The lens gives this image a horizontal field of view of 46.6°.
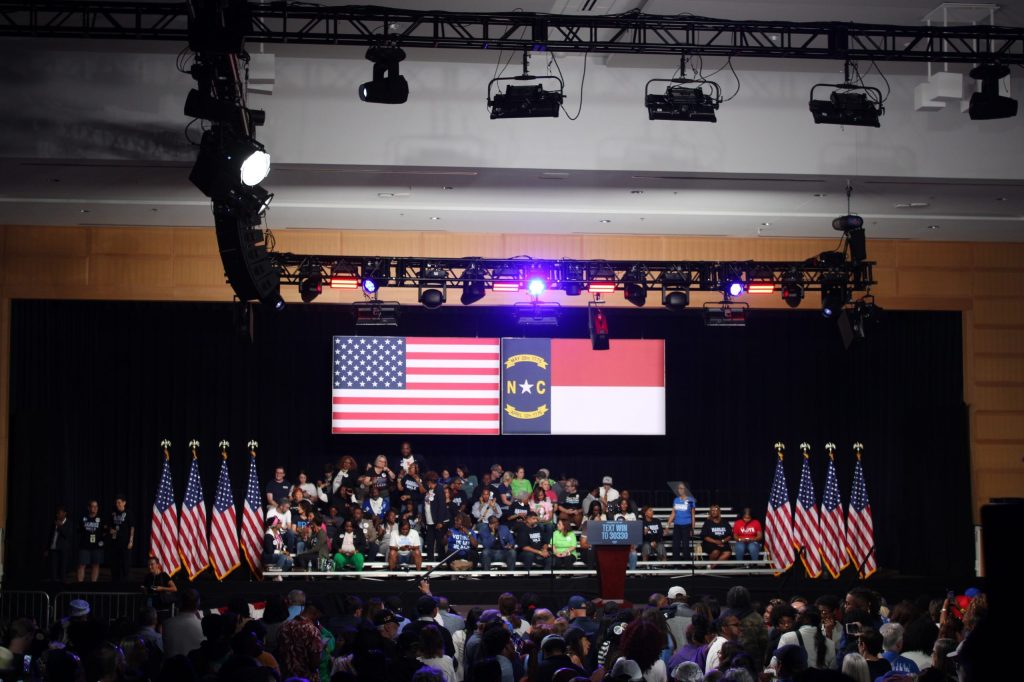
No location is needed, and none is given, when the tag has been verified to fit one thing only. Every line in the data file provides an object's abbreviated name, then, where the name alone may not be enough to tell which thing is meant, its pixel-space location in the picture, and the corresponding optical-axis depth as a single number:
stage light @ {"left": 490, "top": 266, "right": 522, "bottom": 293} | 16.80
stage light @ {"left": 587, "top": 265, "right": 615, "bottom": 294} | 16.69
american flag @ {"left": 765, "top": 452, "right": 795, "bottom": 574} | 19.36
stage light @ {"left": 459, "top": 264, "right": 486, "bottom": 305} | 16.75
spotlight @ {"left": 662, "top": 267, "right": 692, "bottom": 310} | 16.80
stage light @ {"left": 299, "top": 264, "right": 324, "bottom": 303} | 16.28
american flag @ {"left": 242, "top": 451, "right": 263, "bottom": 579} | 18.42
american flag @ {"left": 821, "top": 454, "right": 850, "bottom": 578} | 19.34
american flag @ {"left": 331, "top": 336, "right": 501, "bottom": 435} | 20.48
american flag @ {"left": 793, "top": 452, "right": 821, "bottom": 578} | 19.52
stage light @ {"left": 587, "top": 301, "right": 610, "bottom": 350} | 18.02
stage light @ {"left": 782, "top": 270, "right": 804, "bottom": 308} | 16.70
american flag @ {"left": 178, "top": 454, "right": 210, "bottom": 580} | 18.39
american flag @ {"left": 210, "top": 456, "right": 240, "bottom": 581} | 18.44
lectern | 15.98
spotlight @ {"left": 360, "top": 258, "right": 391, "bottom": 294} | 16.59
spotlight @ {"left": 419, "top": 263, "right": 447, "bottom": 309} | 16.59
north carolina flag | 20.77
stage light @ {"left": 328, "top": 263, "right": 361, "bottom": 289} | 16.47
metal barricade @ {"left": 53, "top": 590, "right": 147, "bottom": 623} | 15.52
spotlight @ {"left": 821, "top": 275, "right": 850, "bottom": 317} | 16.41
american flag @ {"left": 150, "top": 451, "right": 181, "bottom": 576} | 18.28
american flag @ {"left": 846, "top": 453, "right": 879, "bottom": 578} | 19.30
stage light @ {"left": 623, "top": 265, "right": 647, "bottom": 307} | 16.78
